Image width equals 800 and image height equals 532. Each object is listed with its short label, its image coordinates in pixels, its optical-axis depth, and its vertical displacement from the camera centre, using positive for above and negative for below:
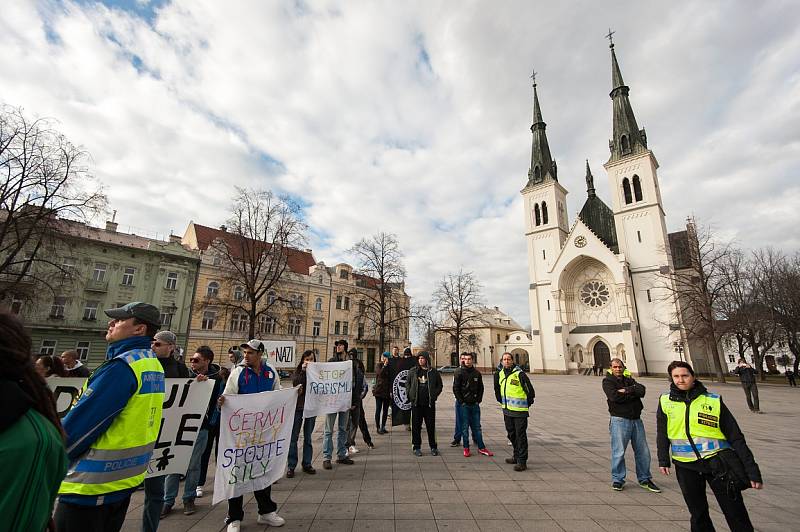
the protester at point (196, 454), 4.55 -1.28
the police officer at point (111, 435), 2.24 -0.50
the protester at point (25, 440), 1.18 -0.29
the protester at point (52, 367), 6.25 -0.18
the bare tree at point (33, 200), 15.42 +6.92
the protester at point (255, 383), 4.12 -0.34
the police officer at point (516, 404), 6.32 -0.79
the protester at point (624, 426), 5.41 -1.00
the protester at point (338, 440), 6.34 -1.46
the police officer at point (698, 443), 3.29 -0.79
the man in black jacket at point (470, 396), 7.29 -0.75
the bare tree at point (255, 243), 24.27 +7.94
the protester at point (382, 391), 8.66 -0.78
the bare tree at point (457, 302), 36.34 +5.70
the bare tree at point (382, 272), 28.61 +6.83
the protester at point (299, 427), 5.84 -1.16
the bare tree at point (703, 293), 25.95 +5.11
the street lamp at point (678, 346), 30.99 +1.22
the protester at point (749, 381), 12.91 -0.71
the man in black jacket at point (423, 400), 7.24 -0.82
